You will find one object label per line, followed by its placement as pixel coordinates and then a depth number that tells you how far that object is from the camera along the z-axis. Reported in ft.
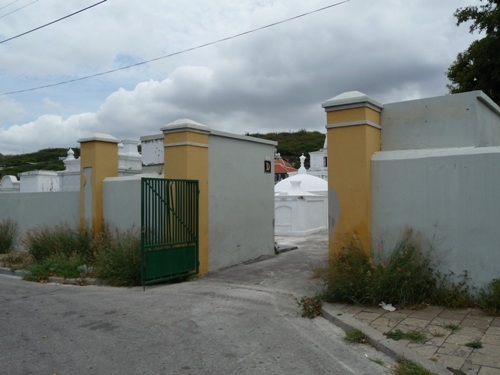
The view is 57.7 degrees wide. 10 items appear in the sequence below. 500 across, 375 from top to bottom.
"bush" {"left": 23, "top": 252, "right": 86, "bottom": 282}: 32.53
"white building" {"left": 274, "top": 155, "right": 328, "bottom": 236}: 60.44
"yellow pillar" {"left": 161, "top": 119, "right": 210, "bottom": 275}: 31.17
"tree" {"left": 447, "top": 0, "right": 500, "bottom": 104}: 54.60
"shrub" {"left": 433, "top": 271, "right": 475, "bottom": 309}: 21.66
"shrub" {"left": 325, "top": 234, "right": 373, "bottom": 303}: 22.40
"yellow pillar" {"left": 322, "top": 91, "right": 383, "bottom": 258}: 24.93
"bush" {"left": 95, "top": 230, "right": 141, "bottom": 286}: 29.32
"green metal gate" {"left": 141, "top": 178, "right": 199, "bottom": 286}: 28.17
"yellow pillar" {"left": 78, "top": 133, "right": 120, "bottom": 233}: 37.01
